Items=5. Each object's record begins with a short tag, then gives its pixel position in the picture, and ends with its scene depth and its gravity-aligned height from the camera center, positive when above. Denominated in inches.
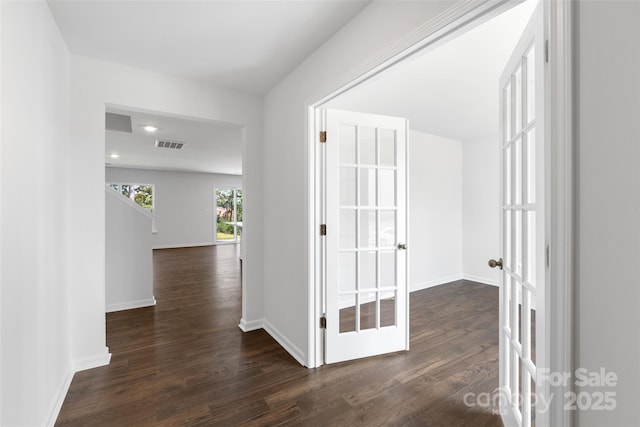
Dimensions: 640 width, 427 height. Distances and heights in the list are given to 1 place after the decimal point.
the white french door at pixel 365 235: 93.2 -8.1
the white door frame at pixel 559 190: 35.2 +2.5
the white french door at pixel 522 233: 41.3 -4.1
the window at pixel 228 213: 412.2 -2.5
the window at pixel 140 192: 347.3 +23.3
